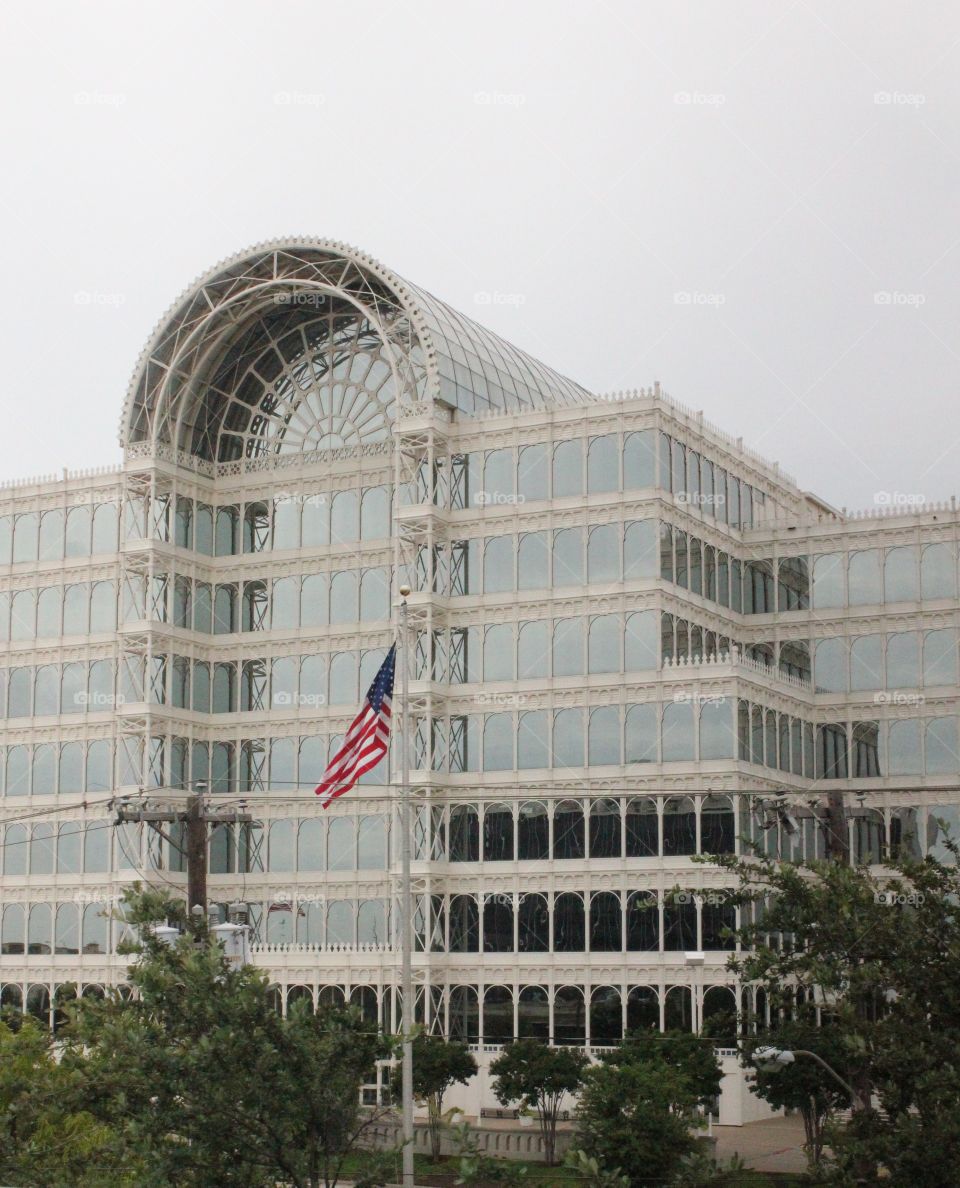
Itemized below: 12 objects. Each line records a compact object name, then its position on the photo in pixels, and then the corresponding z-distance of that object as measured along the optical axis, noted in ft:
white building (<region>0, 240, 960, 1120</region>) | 205.46
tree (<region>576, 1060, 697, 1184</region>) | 133.18
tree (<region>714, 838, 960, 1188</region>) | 67.46
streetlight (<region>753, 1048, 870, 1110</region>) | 81.20
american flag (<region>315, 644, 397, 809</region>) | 148.77
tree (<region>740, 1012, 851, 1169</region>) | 135.30
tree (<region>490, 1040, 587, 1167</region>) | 172.65
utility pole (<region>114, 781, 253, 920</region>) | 125.29
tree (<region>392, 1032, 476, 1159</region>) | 179.32
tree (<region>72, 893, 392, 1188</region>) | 71.97
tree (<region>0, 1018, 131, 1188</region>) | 81.56
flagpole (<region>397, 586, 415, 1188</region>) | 101.50
